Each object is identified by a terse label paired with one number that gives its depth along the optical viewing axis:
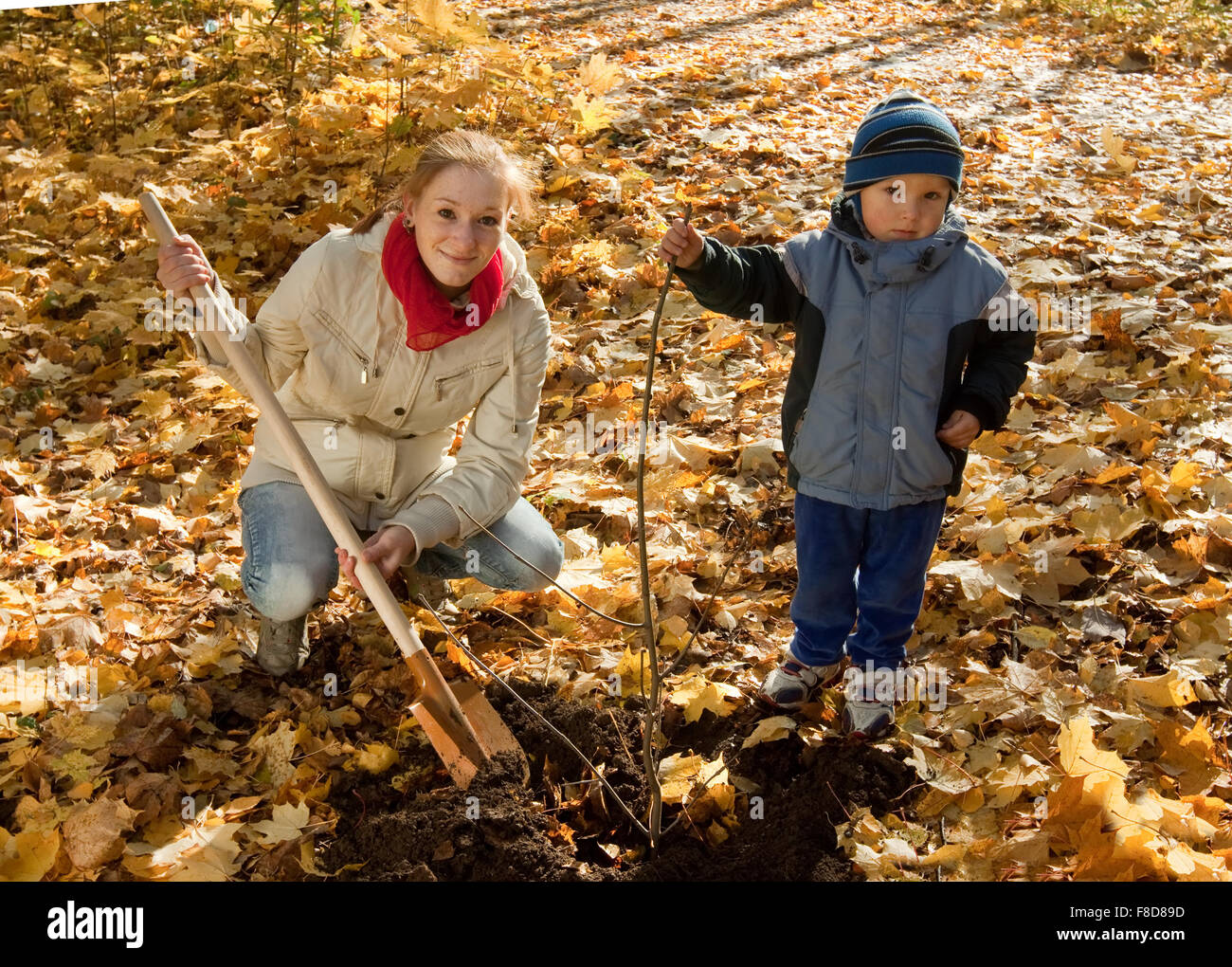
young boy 2.25
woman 2.55
